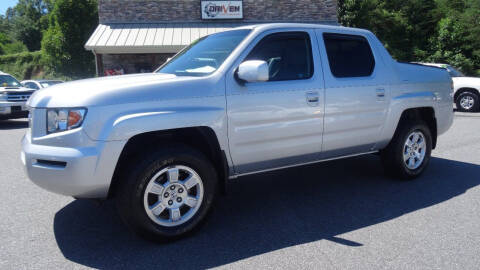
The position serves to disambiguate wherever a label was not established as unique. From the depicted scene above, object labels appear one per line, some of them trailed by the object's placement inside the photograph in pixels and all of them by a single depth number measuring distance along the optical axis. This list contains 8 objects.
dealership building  18.44
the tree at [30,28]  65.38
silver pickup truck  3.24
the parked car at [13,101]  11.86
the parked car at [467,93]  13.80
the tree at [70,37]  34.69
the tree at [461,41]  26.78
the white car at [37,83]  16.92
